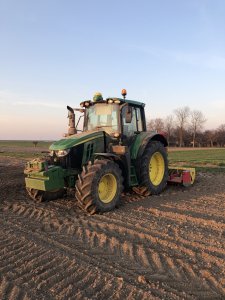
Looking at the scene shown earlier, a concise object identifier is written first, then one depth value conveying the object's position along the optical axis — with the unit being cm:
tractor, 511
